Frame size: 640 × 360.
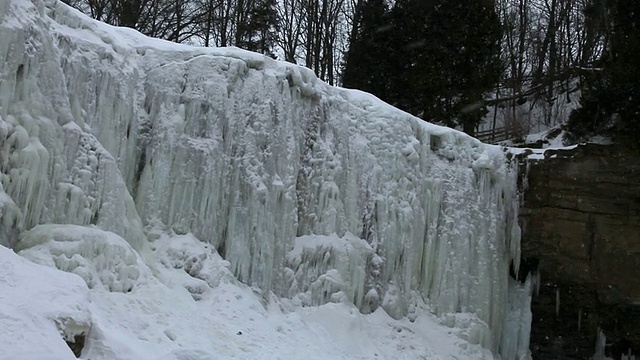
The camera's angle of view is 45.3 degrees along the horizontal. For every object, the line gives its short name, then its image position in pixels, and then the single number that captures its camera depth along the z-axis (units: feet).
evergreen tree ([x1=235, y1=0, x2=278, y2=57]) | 79.15
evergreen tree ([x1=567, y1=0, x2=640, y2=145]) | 47.91
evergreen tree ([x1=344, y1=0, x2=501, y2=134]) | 60.85
